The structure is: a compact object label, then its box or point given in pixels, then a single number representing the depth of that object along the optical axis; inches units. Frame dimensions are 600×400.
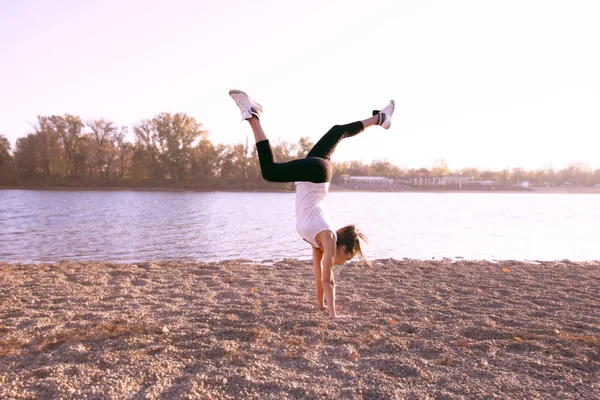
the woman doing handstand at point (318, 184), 164.1
